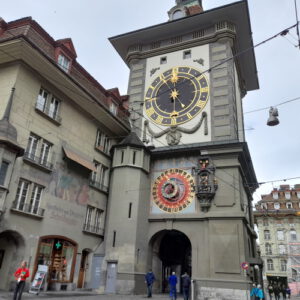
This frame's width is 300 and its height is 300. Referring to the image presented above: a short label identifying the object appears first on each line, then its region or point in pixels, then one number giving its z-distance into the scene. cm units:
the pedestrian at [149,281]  1889
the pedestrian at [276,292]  3080
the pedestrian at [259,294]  1873
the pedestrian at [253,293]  1914
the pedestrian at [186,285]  1736
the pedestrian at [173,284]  1815
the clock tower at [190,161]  2078
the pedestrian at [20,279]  1231
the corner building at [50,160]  1678
